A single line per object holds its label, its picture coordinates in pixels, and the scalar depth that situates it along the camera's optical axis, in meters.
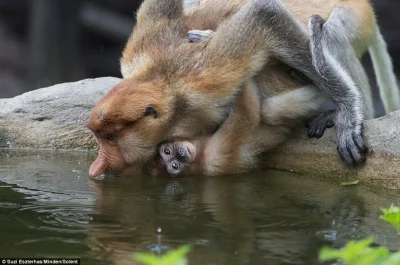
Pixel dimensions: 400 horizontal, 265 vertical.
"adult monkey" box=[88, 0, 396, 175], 12.48
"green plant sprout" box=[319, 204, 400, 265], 6.44
